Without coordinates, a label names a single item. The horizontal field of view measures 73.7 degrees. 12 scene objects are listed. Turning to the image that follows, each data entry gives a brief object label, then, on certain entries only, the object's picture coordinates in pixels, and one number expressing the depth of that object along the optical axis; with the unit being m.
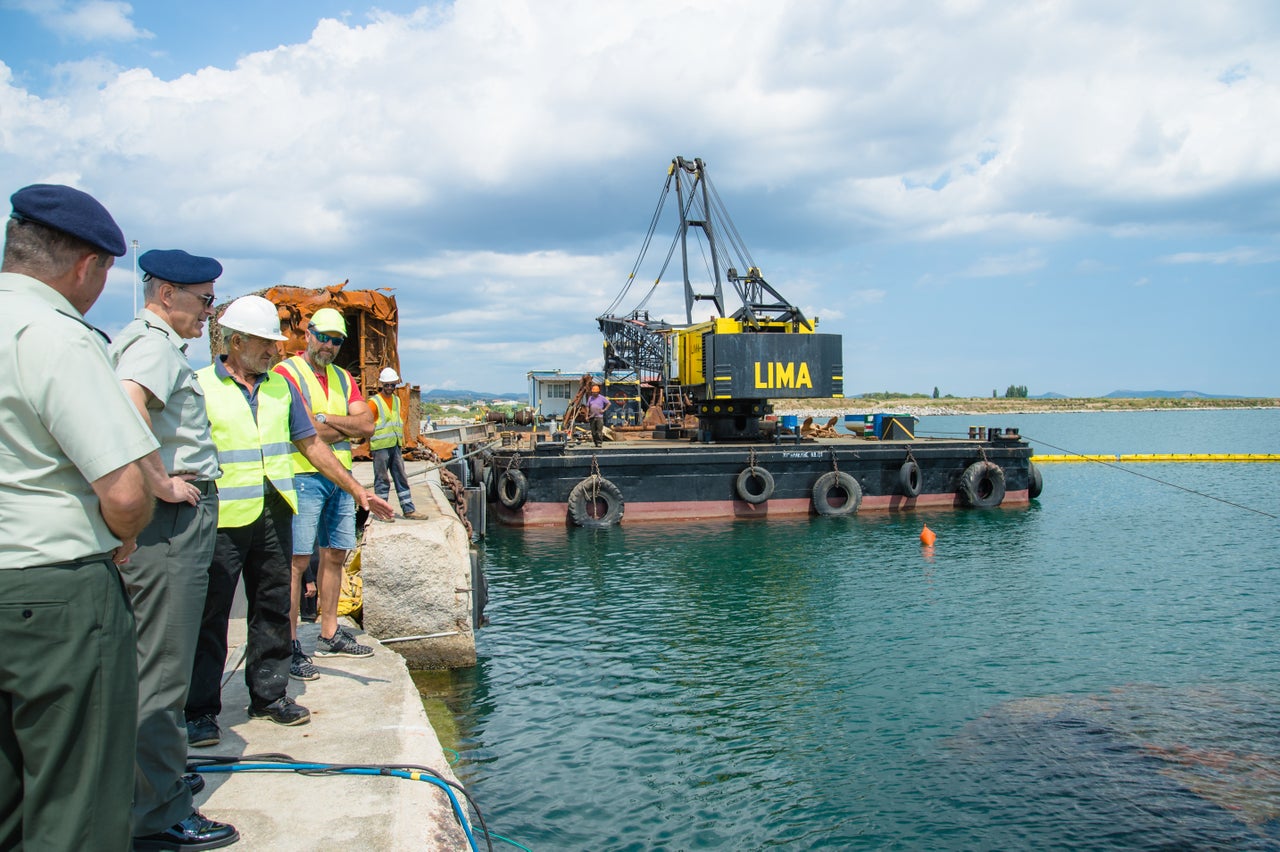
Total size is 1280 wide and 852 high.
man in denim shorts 5.18
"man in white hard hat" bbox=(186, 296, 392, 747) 4.00
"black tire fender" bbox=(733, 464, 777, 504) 17.52
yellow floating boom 33.03
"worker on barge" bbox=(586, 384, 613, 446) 18.81
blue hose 3.81
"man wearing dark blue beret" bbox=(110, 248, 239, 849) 3.03
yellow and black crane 18.73
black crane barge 17.05
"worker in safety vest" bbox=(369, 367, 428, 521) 9.18
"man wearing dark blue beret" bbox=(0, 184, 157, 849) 2.08
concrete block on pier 6.67
